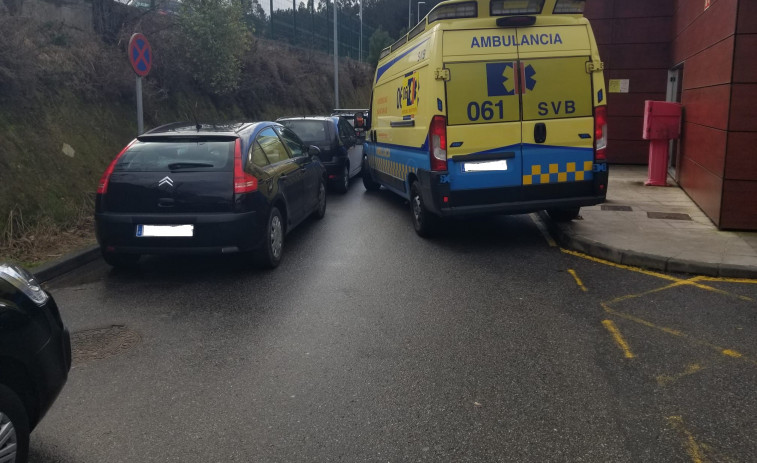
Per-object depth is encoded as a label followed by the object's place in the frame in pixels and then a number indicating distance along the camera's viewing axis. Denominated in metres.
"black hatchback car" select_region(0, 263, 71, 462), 2.80
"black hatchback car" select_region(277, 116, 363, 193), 12.41
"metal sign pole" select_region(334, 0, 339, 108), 26.28
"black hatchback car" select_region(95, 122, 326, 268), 6.30
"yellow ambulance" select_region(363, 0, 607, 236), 7.46
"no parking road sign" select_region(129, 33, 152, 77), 8.87
